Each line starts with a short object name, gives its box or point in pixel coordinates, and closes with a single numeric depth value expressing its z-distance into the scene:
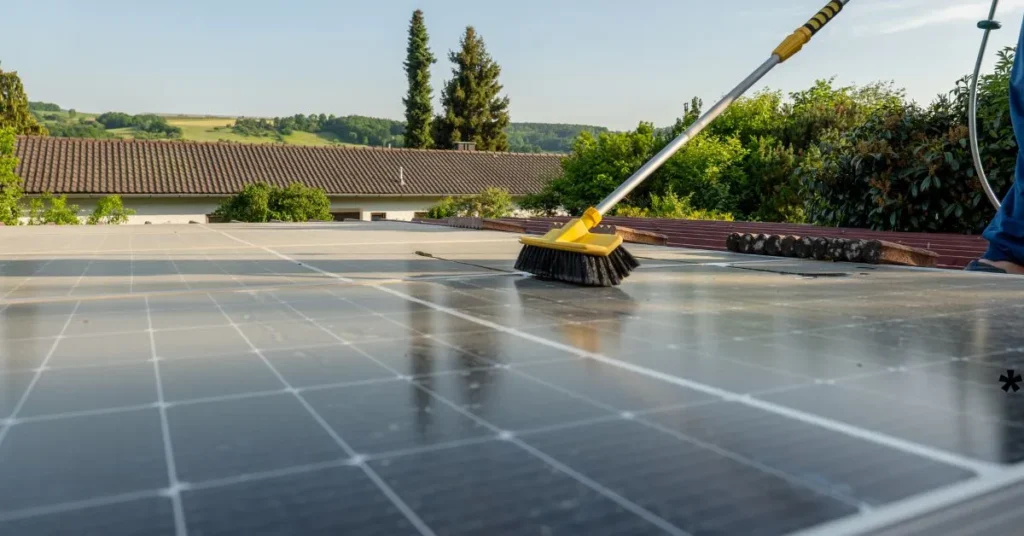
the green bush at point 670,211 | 17.01
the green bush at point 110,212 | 18.41
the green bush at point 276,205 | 19.25
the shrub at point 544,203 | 22.77
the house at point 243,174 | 23.07
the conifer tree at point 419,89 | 42.09
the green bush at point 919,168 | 8.96
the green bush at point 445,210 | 19.06
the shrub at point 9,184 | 18.42
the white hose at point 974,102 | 5.14
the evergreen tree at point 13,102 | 31.69
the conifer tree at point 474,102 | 42.69
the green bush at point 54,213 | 18.42
